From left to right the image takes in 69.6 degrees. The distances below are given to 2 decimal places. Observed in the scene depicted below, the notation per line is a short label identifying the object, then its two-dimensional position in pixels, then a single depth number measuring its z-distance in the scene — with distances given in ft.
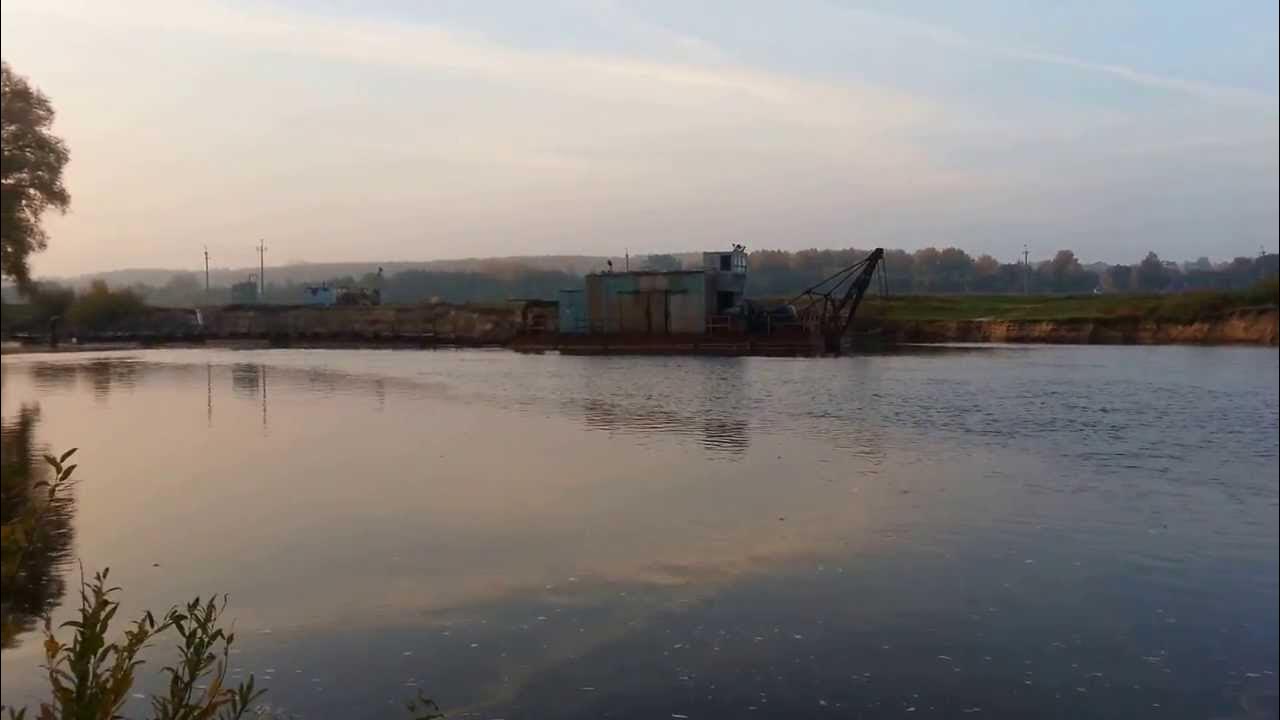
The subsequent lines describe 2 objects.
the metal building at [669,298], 213.66
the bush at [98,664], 12.29
